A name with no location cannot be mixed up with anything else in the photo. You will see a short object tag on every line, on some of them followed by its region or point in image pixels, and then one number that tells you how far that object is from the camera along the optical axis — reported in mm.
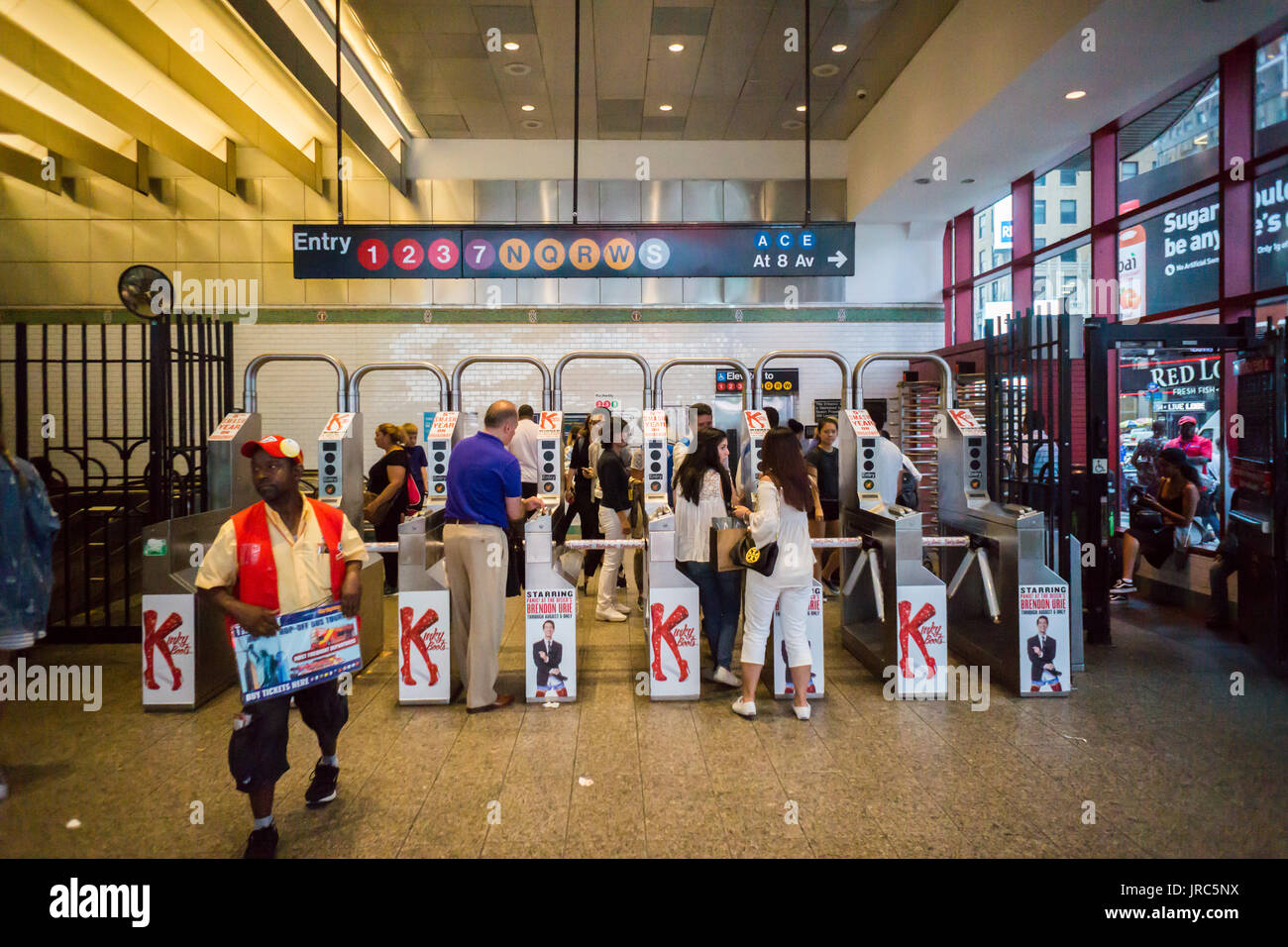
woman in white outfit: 4238
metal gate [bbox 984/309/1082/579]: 5391
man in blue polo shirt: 4469
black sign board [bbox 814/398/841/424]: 10562
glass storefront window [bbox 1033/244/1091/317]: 7973
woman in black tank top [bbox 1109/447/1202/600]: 6441
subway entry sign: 5539
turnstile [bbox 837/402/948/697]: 4734
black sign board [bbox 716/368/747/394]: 10422
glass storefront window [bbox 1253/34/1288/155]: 5562
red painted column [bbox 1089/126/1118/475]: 7461
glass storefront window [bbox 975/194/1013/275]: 9422
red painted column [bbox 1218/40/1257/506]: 5848
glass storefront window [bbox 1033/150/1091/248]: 7938
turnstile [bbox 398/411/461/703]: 4648
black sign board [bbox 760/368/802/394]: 10422
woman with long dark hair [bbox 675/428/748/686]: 4875
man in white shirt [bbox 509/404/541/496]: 6883
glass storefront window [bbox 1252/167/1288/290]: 5652
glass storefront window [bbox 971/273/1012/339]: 9453
